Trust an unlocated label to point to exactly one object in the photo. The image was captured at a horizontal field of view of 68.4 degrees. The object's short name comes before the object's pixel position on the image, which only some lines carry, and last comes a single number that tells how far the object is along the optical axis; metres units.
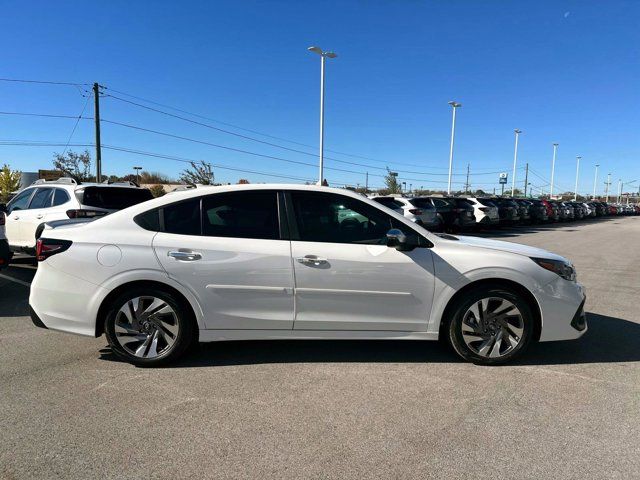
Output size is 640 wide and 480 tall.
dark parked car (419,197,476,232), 19.52
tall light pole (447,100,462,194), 37.94
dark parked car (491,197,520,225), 23.78
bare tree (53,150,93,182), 46.50
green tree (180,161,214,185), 43.09
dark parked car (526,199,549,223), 29.31
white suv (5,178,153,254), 8.41
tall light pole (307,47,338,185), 24.88
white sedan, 4.07
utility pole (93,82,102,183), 29.77
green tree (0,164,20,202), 45.02
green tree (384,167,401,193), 58.30
